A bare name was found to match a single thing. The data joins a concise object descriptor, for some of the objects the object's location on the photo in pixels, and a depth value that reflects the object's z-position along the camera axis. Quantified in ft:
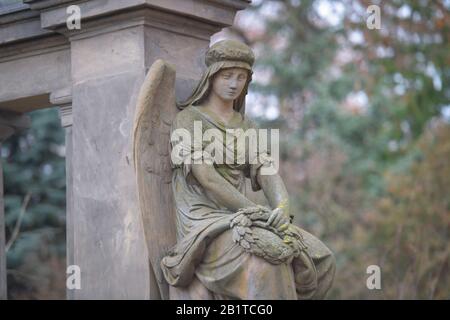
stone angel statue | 32.78
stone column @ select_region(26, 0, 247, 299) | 35.14
